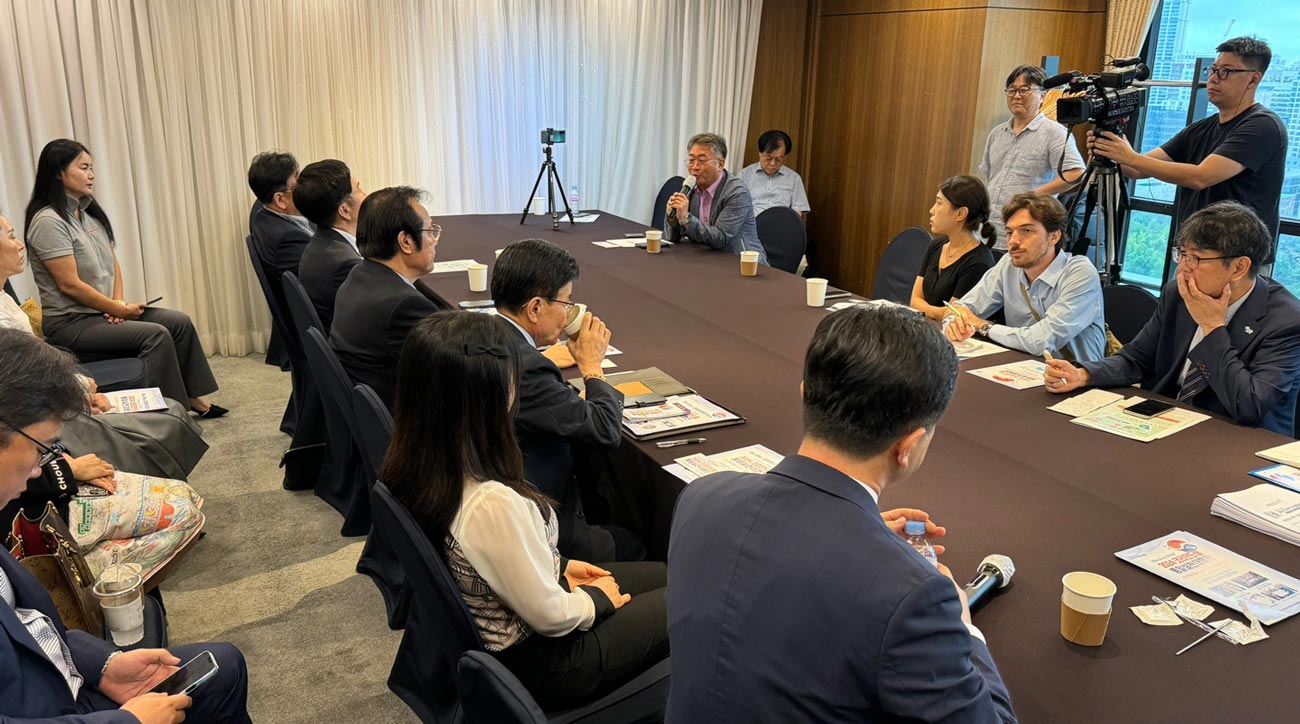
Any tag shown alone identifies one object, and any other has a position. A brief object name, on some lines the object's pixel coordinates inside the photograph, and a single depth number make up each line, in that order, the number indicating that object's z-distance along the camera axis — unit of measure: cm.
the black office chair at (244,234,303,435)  375
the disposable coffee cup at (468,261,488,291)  371
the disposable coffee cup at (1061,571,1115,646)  143
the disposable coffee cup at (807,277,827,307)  358
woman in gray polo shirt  388
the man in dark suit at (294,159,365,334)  358
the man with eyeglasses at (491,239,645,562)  221
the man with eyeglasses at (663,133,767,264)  478
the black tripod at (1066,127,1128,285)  393
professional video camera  374
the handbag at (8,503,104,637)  199
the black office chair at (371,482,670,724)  111
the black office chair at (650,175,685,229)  619
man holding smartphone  145
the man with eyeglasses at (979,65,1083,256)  486
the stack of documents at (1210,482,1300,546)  181
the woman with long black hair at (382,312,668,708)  159
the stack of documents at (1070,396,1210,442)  234
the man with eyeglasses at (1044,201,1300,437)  240
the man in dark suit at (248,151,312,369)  419
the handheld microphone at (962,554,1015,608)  156
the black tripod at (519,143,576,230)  547
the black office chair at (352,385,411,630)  209
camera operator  351
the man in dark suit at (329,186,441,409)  288
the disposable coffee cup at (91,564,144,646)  204
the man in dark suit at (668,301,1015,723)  106
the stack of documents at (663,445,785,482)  210
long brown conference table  138
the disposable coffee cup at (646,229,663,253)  468
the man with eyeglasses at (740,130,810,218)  634
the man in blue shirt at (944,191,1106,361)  306
